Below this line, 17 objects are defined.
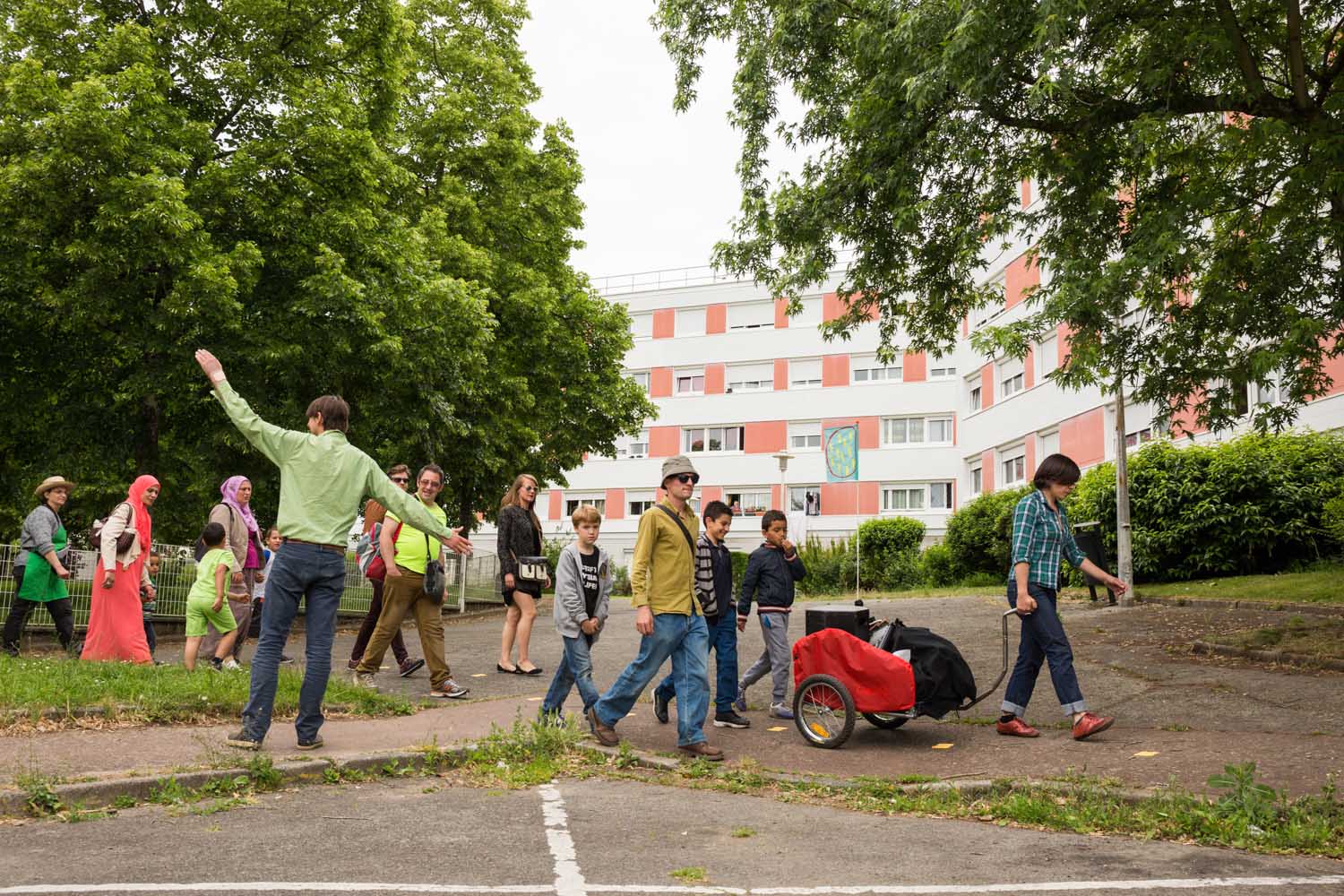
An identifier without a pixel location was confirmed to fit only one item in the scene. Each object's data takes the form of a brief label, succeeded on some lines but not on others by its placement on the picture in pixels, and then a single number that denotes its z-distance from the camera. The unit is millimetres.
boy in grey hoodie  7676
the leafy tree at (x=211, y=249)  15812
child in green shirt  10398
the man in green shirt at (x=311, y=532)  6820
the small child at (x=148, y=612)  11412
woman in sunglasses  10805
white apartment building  46219
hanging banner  40219
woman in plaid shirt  7754
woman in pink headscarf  10477
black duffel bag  7598
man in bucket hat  7309
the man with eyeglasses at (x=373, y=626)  11211
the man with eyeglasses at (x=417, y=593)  9820
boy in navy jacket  8906
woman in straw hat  10883
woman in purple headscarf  10797
